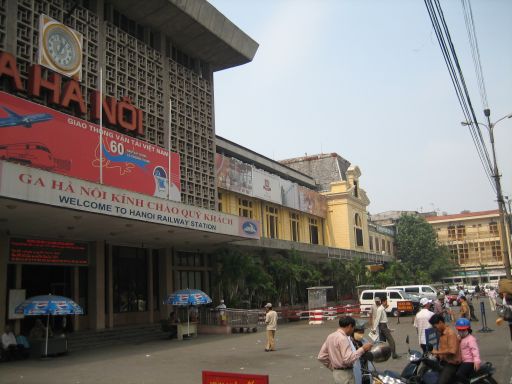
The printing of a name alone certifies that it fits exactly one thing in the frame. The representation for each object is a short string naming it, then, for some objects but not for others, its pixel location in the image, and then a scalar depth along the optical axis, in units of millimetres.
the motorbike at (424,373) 7285
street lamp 20922
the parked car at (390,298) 32469
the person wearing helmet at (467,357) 7293
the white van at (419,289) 38938
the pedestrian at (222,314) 24438
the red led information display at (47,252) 19469
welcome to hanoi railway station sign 14406
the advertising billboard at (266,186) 36781
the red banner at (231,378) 5340
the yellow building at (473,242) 80388
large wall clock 19969
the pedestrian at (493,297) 31203
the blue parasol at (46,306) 16094
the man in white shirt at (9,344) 16562
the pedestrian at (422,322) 11503
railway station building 18203
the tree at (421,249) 67438
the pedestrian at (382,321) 13719
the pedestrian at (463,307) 18203
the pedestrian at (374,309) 14159
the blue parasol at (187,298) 21516
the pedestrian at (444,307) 17831
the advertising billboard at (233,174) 31594
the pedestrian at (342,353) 6430
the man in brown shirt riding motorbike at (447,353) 7387
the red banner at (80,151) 18250
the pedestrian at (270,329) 16469
